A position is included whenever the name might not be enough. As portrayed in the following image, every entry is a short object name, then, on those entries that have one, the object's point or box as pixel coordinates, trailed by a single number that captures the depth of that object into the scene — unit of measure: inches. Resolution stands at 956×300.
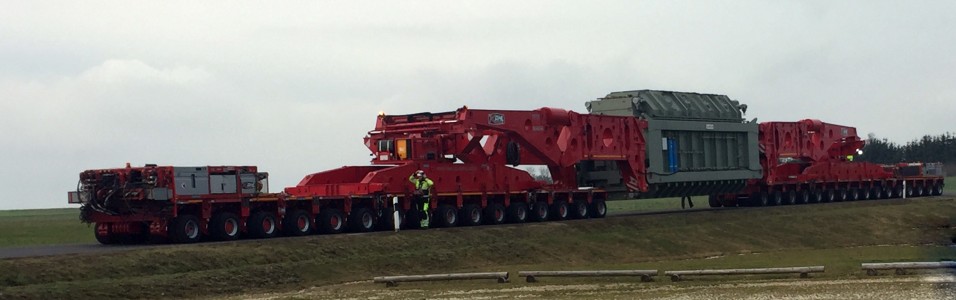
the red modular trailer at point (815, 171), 2384.4
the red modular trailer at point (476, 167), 1569.9
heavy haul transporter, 1344.7
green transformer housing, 2007.9
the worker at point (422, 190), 1551.4
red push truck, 1317.7
